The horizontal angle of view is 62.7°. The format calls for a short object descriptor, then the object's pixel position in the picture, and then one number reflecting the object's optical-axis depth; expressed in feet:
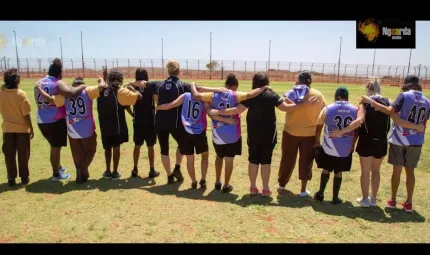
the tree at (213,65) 206.30
